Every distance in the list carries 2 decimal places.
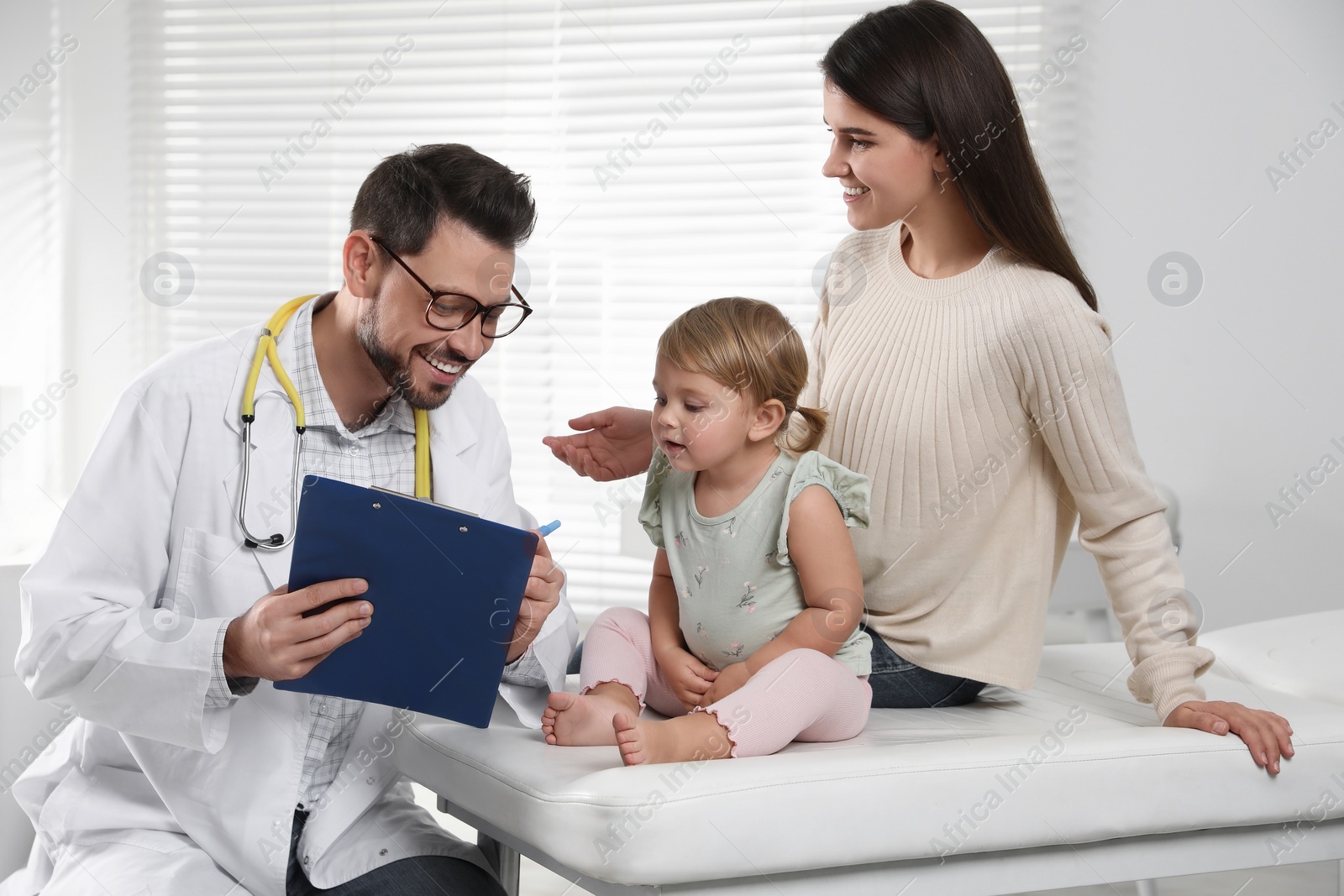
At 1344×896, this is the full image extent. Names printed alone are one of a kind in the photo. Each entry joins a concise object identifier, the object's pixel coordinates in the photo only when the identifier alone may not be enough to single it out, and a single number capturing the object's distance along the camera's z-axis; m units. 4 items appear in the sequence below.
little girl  1.30
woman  1.36
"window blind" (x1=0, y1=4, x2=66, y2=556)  3.39
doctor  1.16
